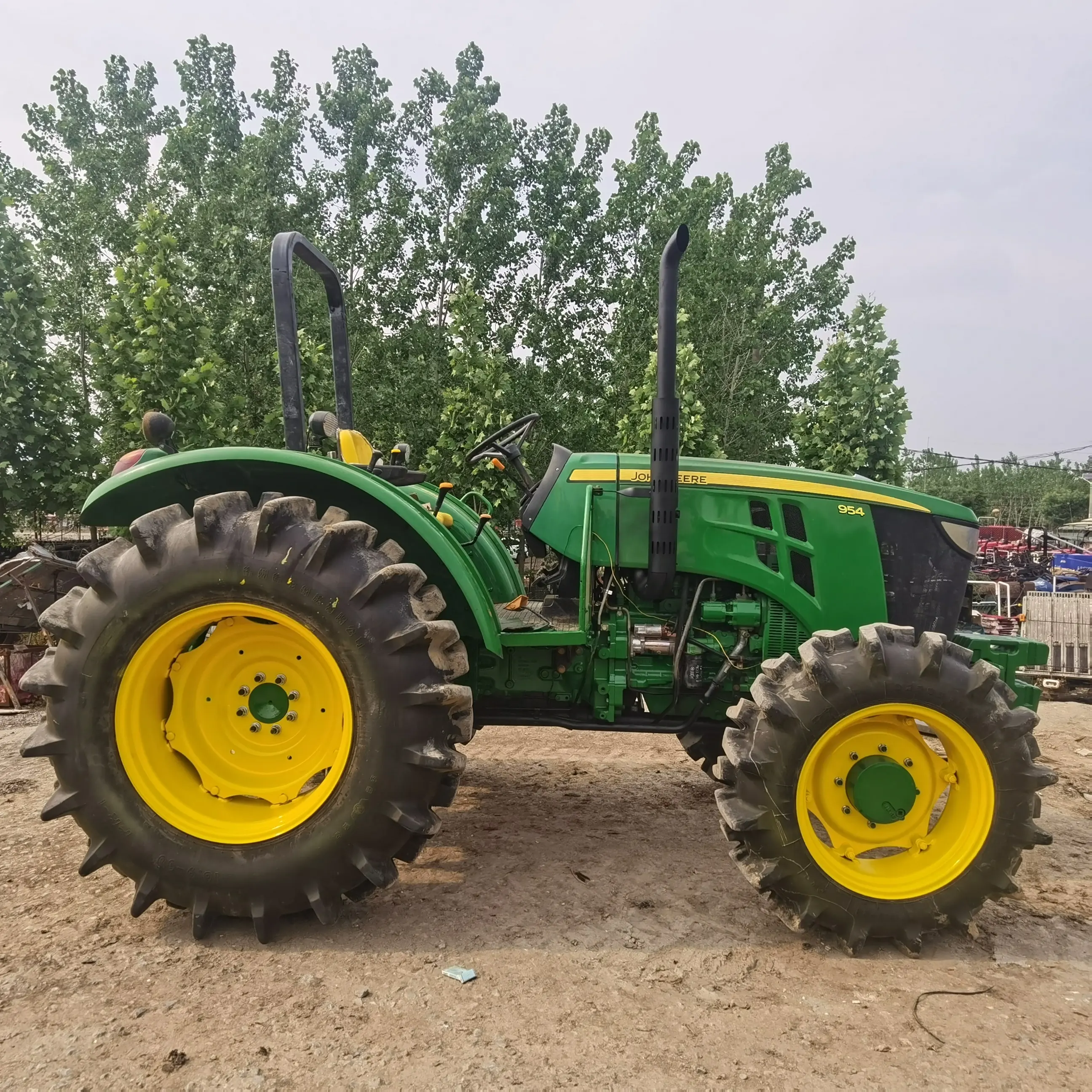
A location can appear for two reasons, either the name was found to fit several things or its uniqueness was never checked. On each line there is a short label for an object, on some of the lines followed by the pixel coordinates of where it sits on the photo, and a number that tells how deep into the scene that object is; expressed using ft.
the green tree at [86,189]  61.16
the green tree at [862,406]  38.34
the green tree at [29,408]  33.14
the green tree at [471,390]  37.40
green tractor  8.61
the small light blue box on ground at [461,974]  7.98
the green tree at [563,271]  67.67
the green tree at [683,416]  35.32
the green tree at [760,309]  67.26
